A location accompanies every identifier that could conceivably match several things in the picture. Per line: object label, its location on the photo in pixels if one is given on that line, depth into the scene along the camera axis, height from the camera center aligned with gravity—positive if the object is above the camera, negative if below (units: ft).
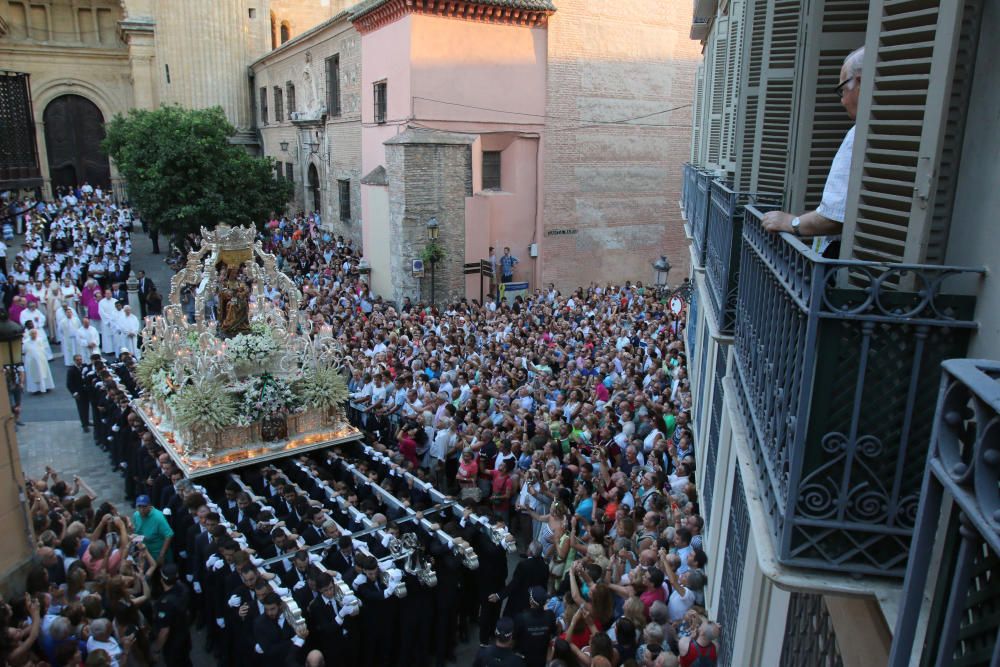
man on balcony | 12.76 -0.63
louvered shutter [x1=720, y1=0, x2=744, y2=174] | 28.99 +3.19
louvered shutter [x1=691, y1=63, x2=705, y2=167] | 53.11 +3.14
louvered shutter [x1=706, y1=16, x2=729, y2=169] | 37.22 +3.42
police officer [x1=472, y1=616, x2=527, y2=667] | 21.62 -13.88
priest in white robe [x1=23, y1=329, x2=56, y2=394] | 53.83 -14.79
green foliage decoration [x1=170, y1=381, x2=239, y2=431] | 36.52 -11.93
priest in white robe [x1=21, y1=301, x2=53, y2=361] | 58.04 -12.62
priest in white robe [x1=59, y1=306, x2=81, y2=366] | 60.44 -13.74
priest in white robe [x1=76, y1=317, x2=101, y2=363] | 58.60 -13.89
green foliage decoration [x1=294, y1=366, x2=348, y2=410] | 39.73 -11.93
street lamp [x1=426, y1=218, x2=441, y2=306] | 71.41 -7.80
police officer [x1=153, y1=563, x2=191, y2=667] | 24.98 -15.20
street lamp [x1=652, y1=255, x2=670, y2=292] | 63.62 -9.39
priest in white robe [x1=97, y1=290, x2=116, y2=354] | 63.41 -13.52
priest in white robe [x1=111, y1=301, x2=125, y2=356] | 62.03 -13.97
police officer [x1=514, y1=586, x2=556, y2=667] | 23.57 -14.41
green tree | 88.63 -2.25
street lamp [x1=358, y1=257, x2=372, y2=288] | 81.76 -11.62
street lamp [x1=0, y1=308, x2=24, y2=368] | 25.59 -6.22
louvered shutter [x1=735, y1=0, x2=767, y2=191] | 23.44 +2.13
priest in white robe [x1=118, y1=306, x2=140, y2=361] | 61.26 -13.61
